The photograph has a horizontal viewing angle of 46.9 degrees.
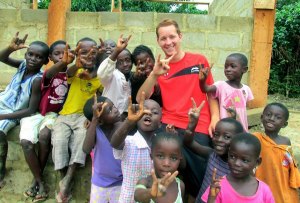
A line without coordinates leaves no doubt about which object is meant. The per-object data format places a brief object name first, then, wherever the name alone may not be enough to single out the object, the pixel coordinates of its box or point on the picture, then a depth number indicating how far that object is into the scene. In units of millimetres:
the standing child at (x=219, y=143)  2574
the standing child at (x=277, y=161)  2779
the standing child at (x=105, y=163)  2750
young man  2926
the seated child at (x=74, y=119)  3146
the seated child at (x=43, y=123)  3234
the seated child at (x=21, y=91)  3352
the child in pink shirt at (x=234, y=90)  3139
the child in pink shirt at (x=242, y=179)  2285
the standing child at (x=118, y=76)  2879
